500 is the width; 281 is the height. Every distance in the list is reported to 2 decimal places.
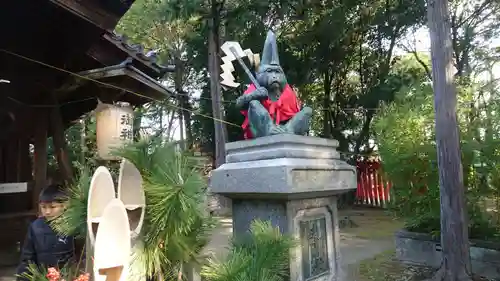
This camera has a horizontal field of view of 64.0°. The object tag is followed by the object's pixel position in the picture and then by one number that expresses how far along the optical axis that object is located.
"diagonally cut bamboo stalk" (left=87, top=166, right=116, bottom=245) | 2.53
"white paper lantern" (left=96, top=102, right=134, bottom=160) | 4.96
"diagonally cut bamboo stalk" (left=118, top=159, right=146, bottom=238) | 2.64
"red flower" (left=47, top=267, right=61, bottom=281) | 2.18
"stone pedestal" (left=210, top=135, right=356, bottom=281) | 3.13
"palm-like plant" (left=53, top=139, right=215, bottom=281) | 2.49
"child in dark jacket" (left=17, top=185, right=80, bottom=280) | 3.00
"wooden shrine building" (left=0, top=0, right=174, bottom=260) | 5.07
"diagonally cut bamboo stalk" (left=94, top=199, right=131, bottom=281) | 2.35
